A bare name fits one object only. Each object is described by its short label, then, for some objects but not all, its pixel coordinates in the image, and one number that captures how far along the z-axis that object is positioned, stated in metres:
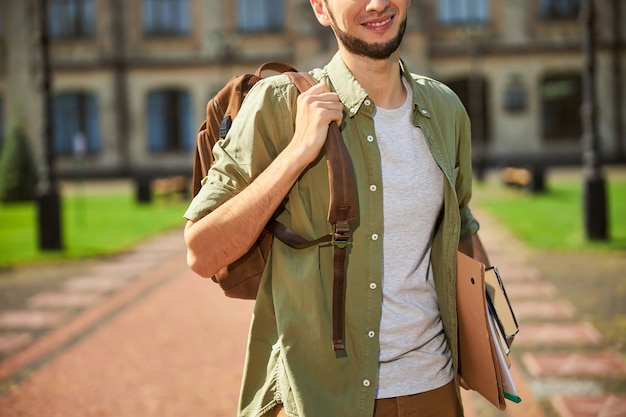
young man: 1.90
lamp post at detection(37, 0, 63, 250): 11.39
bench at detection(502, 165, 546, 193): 18.05
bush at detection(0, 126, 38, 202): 21.19
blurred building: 29.36
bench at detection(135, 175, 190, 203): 19.17
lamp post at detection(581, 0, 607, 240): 10.70
